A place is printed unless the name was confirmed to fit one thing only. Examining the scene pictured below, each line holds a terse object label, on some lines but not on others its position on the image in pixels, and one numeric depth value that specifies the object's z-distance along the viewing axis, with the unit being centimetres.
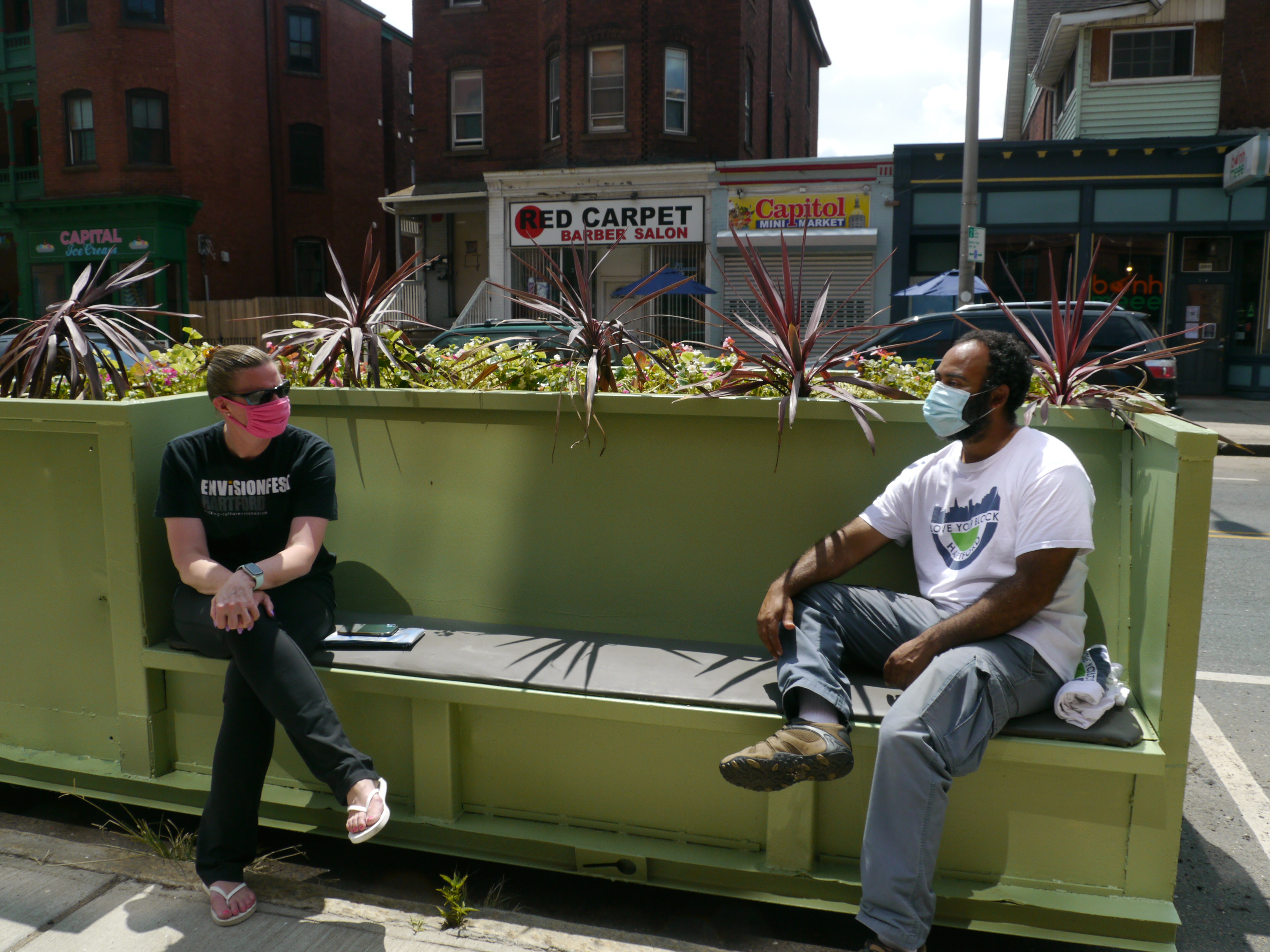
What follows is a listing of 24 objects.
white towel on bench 270
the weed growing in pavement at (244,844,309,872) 336
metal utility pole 1426
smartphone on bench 340
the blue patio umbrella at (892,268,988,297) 1529
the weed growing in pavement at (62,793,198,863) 327
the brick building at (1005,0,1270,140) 1859
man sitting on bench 254
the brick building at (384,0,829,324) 2261
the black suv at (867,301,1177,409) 1109
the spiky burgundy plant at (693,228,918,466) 333
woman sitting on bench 296
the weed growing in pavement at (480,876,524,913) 308
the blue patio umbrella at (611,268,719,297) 1838
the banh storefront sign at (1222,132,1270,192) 1666
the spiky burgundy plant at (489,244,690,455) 361
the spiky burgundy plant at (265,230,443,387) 387
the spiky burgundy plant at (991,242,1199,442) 311
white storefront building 2092
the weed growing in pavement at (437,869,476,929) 289
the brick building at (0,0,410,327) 2622
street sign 1413
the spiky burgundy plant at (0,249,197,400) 384
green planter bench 273
